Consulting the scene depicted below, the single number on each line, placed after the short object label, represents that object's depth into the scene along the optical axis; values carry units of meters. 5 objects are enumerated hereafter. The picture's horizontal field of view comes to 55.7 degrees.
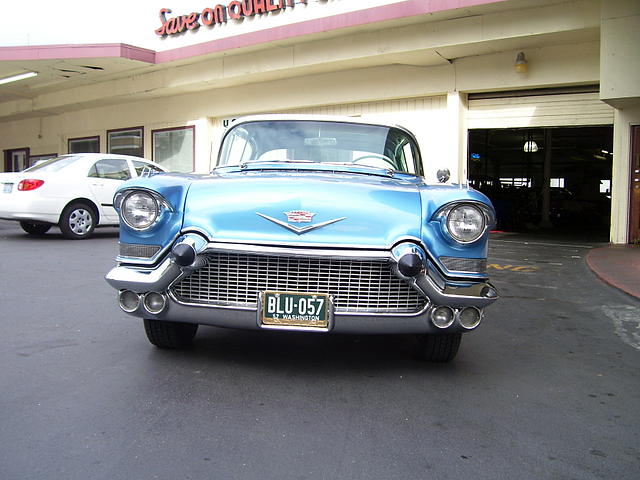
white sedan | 9.63
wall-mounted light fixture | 11.53
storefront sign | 13.61
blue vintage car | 3.06
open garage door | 11.91
